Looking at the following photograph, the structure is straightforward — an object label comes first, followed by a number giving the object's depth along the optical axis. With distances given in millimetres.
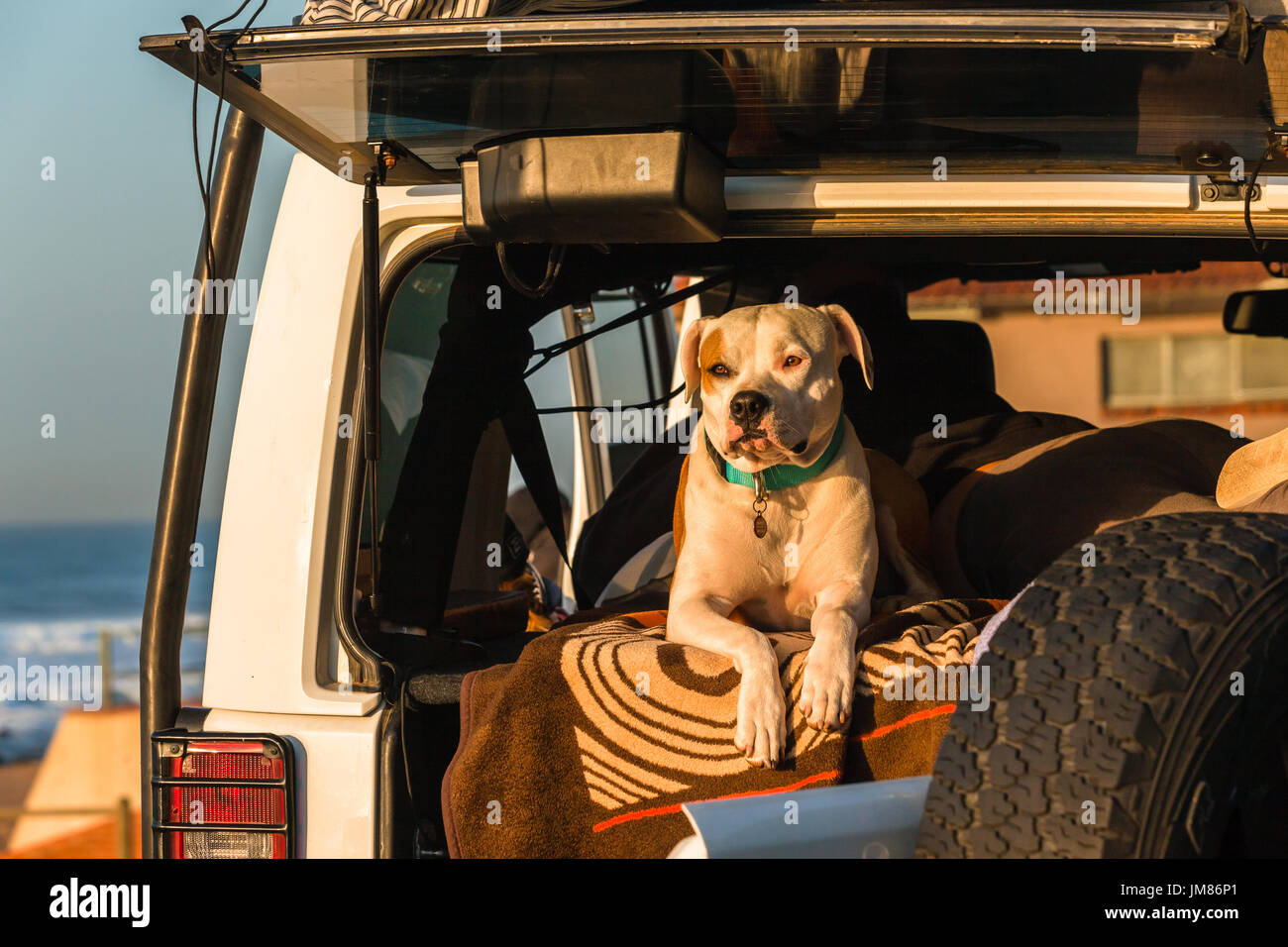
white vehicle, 2076
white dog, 2895
